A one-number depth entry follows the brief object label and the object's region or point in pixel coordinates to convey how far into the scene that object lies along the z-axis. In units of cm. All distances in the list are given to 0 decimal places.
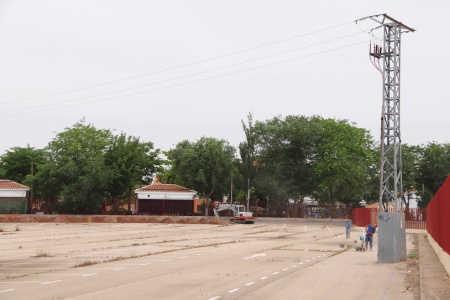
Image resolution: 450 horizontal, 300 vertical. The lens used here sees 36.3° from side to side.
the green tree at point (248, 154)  9981
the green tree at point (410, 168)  11406
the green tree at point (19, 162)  10850
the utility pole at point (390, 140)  2895
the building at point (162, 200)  9050
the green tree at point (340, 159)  10044
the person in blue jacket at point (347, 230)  5127
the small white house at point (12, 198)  8675
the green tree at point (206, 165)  9619
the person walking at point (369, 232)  3732
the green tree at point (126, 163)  9619
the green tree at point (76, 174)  8731
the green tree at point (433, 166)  11394
